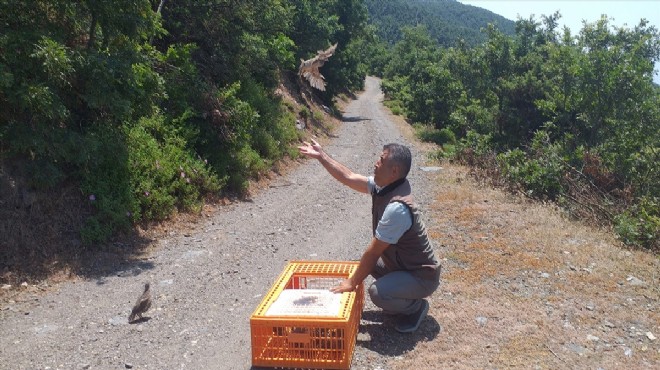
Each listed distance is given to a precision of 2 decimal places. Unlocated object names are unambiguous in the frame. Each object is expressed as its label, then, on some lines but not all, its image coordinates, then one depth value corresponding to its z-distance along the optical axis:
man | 4.27
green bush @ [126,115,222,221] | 8.16
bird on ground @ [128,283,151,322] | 5.08
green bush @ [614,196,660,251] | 8.10
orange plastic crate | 3.90
